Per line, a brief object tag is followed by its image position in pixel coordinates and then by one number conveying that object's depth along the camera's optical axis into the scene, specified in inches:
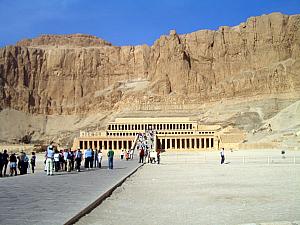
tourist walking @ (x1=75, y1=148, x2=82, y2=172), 1179.9
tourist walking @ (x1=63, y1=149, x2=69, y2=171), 1214.3
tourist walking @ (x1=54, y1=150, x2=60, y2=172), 1155.3
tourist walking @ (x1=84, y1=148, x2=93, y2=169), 1286.9
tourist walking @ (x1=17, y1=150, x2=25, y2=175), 1109.7
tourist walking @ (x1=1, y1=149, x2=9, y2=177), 1052.5
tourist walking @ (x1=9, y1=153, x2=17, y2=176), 1070.4
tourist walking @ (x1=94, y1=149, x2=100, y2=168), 1396.4
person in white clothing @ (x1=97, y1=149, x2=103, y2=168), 1413.4
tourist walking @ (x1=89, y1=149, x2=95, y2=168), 1302.3
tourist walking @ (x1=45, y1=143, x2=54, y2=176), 1019.9
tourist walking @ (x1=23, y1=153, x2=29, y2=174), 1122.7
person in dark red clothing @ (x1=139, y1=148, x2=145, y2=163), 1760.6
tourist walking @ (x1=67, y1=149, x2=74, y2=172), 1194.0
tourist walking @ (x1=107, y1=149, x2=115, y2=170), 1240.2
